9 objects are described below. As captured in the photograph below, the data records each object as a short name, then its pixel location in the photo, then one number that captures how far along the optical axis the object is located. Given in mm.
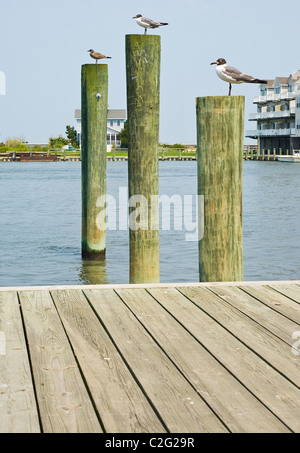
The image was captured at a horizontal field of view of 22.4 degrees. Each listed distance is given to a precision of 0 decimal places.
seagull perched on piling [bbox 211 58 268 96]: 7566
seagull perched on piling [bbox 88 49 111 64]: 16375
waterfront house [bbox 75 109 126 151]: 129875
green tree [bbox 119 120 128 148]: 114750
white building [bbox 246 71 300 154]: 98144
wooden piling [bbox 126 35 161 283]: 6992
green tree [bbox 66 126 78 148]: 125688
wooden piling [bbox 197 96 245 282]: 5945
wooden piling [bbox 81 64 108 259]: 11242
